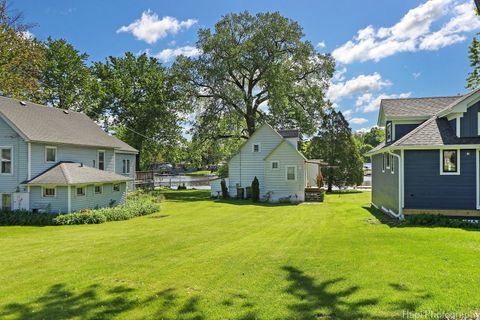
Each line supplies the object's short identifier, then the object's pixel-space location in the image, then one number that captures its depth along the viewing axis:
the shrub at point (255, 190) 27.33
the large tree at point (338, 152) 36.34
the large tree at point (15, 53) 25.06
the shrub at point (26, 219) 16.88
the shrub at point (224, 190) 29.48
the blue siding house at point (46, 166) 18.05
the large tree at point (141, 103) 40.03
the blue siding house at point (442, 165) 14.08
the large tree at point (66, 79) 37.19
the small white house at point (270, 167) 26.81
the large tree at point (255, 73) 34.25
